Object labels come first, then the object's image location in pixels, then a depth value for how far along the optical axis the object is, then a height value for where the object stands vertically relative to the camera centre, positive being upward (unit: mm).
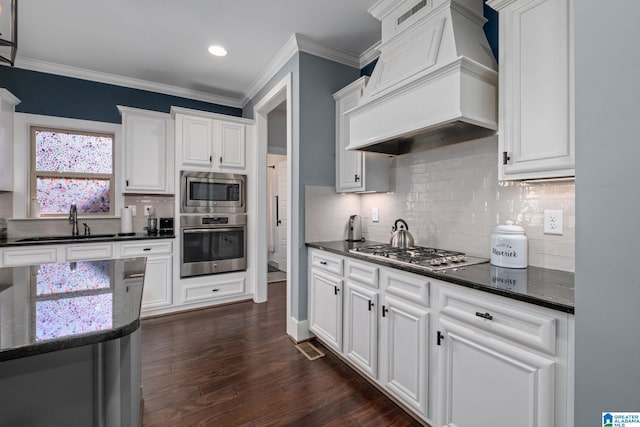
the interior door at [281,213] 5734 -34
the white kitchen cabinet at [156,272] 3266 -710
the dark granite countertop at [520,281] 1083 -316
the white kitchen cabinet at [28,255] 2715 -432
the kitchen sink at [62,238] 2939 -295
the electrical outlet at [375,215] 2850 -32
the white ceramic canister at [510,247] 1600 -193
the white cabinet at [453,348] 1088 -669
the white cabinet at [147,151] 3416 +729
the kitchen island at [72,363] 753 -468
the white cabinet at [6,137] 2957 +771
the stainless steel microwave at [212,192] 3461 +237
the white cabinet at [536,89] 1355 +621
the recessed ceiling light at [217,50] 2912 +1652
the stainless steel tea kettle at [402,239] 2301 -217
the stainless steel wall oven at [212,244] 3477 -409
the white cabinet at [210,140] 3447 +888
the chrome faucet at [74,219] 3329 -98
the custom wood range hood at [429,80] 1632 +812
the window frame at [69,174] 3279 +440
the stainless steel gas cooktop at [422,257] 1658 -291
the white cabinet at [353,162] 2582 +462
